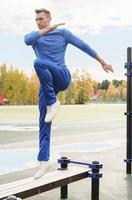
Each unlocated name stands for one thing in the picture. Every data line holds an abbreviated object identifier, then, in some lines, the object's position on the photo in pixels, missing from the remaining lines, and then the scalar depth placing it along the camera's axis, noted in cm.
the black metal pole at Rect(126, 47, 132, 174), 757
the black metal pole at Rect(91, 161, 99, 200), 554
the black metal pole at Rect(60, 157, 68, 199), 590
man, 464
